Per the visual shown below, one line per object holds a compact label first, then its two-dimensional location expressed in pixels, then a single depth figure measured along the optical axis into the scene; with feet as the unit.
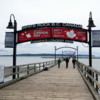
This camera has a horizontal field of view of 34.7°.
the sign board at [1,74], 26.04
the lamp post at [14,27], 40.04
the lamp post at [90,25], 38.30
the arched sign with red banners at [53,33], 45.62
